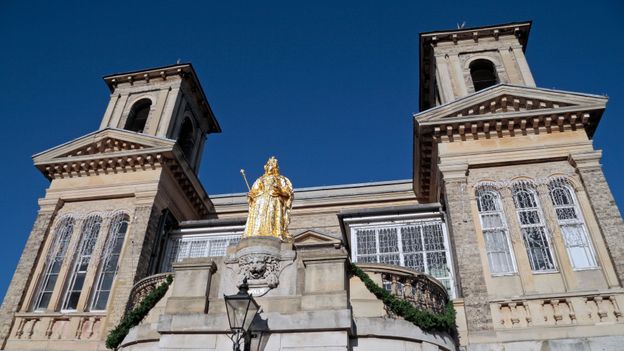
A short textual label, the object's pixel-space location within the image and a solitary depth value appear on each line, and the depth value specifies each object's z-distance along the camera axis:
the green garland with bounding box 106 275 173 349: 11.18
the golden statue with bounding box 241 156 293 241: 12.44
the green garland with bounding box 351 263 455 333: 10.24
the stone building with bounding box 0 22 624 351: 10.40
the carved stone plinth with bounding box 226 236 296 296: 10.75
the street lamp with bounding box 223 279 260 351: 7.62
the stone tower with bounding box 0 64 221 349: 15.80
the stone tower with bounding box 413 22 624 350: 13.39
